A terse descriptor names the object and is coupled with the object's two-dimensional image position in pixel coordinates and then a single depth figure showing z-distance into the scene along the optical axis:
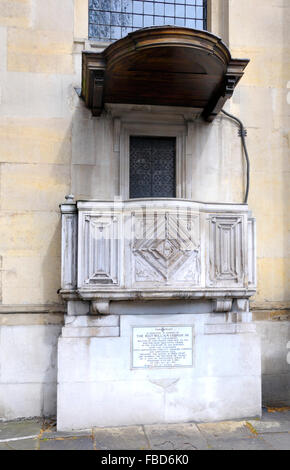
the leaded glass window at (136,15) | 7.49
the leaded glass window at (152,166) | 7.19
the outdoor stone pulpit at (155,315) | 5.91
